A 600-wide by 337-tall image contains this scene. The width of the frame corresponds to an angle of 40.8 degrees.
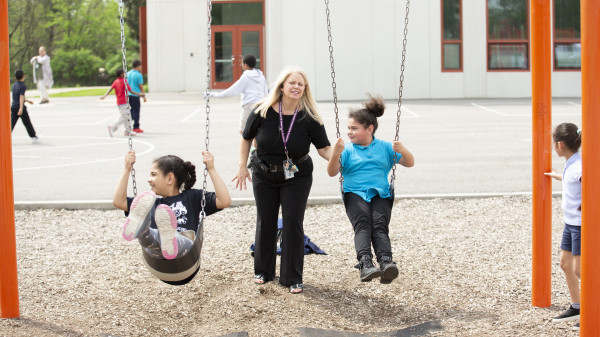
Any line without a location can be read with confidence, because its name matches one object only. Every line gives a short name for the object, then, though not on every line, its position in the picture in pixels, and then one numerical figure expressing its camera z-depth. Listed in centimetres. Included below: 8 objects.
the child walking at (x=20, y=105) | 1688
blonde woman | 596
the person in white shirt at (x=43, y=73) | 2906
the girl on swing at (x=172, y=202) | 513
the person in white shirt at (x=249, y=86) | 1280
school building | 2731
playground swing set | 530
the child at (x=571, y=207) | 518
